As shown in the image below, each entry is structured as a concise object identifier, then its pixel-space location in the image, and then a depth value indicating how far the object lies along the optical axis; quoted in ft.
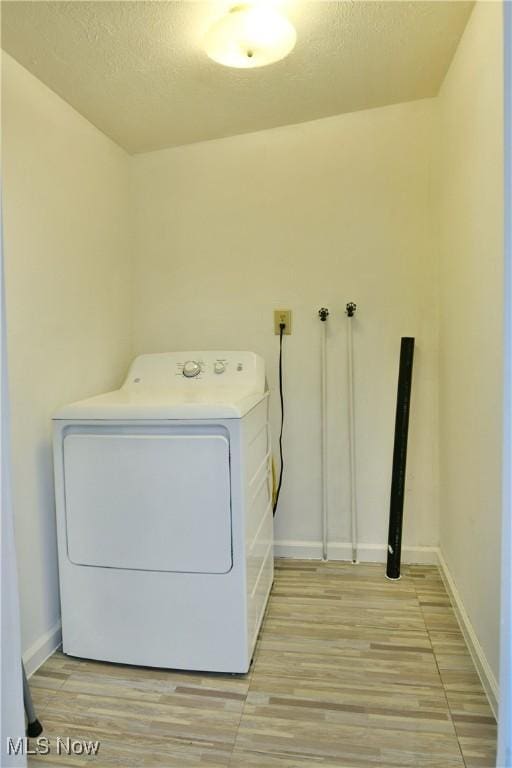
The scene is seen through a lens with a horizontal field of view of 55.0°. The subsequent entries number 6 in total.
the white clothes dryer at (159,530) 4.94
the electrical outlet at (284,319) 7.70
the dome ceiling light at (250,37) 4.71
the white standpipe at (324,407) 7.60
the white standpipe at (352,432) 7.53
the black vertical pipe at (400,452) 7.07
